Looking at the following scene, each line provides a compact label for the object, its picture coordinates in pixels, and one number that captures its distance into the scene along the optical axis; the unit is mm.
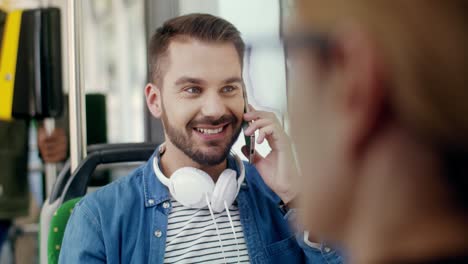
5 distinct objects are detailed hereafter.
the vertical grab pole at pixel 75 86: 1943
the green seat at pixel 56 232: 1698
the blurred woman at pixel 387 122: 633
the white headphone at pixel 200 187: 1578
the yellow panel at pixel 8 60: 2459
